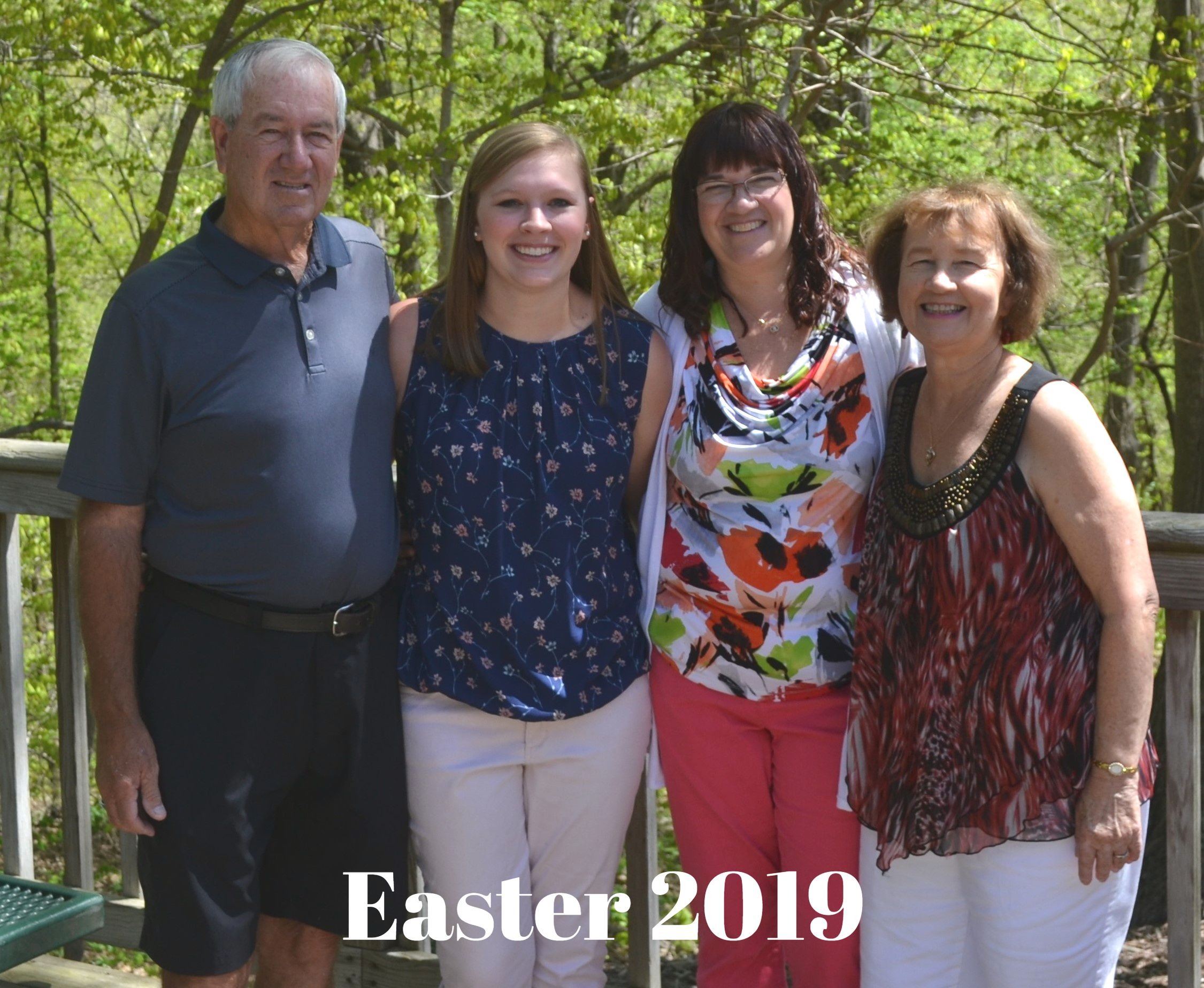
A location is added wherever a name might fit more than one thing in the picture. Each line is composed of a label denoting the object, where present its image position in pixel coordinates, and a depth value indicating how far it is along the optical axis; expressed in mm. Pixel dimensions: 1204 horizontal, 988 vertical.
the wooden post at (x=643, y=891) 2654
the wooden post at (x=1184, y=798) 2170
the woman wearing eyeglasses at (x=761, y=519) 2324
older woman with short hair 1991
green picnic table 2197
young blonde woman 2344
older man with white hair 2246
